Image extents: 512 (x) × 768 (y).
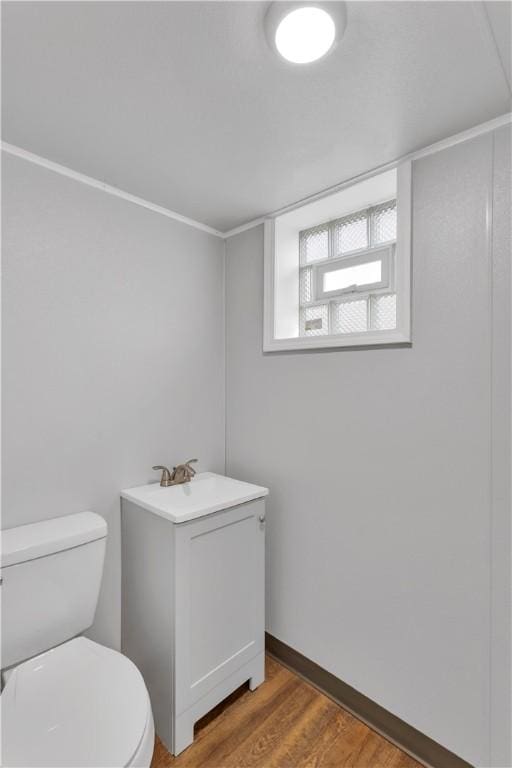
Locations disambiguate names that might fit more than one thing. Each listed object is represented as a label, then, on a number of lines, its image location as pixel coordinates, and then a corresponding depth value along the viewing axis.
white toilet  0.95
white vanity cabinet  1.41
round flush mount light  0.86
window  1.45
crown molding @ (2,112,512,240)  1.27
